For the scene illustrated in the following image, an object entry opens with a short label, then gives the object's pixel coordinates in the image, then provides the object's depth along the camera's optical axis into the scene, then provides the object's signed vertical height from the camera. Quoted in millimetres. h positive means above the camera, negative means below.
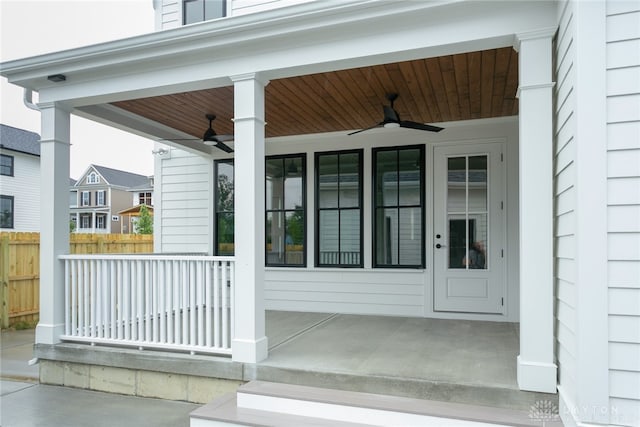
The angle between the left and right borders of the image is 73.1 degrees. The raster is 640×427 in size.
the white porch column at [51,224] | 4113 -35
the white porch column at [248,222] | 3393 -13
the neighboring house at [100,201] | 32125 +1466
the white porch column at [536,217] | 2678 +22
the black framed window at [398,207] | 5434 +174
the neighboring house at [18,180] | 15125 +1446
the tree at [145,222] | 26475 -98
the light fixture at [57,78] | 3982 +1328
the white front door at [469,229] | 5055 -101
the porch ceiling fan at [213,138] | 4891 +935
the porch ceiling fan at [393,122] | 4125 +952
